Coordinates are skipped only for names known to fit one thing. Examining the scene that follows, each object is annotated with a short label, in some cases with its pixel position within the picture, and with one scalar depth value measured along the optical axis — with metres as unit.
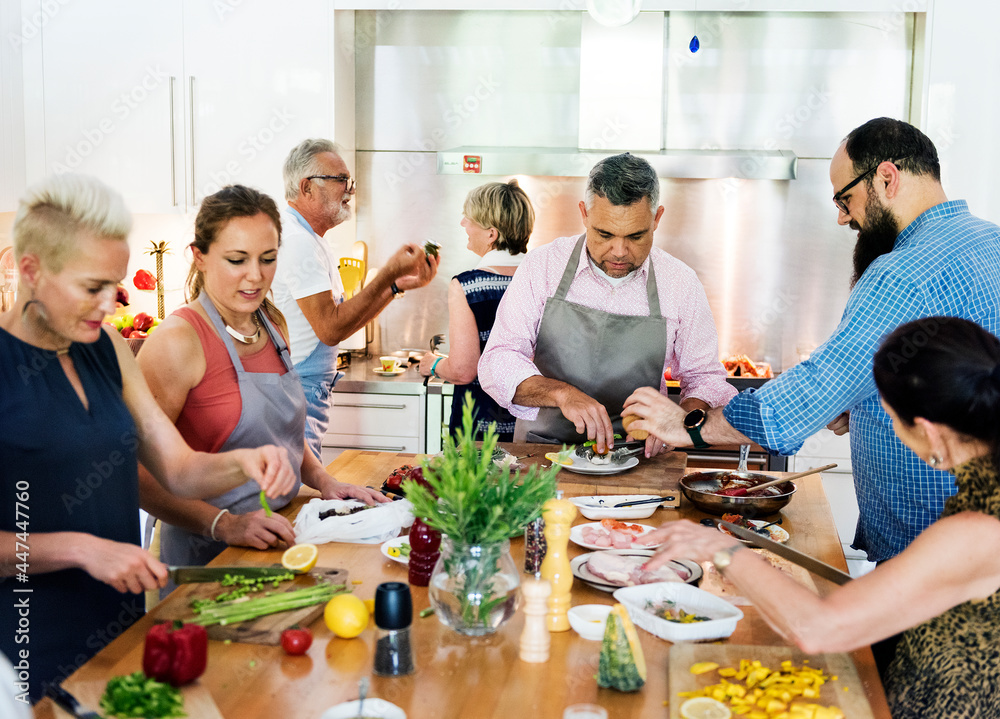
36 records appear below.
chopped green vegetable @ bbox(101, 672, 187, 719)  1.23
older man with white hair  3.28
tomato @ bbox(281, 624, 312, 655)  1.50
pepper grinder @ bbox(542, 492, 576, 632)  1.64
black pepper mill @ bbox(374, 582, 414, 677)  1.43
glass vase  1.52
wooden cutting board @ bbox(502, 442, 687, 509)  2.36
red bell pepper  1.32
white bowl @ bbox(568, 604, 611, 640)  1.60
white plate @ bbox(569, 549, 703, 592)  1.78
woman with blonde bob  3.28
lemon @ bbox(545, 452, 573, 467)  2.40
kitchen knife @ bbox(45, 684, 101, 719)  1.21
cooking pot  2.22
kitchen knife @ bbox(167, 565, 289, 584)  1.72
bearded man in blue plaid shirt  2.04
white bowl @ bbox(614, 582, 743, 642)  1.58
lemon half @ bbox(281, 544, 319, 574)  1.78
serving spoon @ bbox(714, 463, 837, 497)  2.26
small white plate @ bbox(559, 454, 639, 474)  2.44
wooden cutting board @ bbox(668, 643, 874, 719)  1.38
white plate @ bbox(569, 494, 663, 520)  2.21
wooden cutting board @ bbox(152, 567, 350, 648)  1.55
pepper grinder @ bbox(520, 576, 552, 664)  1.51
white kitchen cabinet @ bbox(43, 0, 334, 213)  4.22
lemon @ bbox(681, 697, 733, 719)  1.32
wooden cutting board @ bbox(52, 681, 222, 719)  1.27
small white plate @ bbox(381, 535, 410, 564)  1.92
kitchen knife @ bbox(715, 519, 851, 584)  1.78
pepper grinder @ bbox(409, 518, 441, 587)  1.78
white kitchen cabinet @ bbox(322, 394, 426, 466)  4.23
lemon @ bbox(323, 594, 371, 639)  1.56
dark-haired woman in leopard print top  1.38
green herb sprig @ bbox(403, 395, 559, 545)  1.48
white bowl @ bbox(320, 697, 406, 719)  1.30
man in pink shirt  2.90
